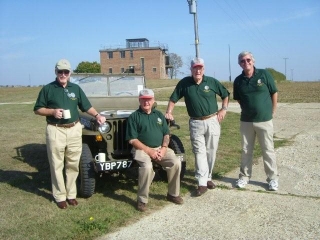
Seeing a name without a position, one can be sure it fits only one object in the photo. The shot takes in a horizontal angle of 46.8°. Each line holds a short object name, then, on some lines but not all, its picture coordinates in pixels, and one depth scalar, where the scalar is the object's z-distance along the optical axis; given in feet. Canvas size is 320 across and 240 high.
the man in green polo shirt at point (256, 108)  16.20
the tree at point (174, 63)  249.14
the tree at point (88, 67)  194.69
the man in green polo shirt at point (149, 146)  14.61
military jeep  15.74
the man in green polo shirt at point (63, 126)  14.75
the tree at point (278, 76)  211.61
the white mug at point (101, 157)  15.39
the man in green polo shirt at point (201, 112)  16.12
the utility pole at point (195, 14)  37.99
